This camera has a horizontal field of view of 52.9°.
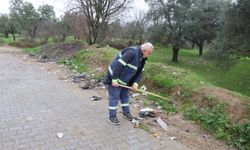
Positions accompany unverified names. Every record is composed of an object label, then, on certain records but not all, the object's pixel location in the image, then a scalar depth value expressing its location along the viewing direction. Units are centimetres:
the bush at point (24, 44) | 3152
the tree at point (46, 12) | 4177
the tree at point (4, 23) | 4311
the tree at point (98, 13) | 1806
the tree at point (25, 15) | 3771
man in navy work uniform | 478
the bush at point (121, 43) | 2698
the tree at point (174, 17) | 2544
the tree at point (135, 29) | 3727
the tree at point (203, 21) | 2605
